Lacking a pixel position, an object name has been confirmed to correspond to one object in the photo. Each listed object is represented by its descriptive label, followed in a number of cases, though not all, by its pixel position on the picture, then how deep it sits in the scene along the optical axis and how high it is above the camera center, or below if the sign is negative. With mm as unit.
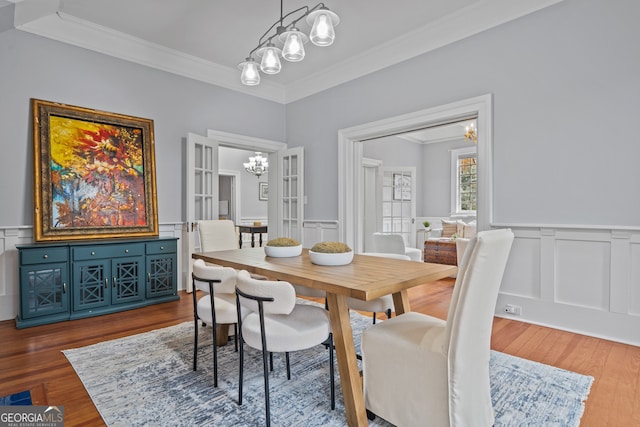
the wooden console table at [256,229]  7082 -373
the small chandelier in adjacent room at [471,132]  5922 +1372
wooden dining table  1569 -349
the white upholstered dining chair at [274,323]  1580 -591
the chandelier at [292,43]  2287 +1234
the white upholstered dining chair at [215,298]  1941 -591
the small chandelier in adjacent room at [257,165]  8383 +1169
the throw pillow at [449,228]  6979 -370
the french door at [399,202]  7215 +189
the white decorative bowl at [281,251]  2461 -293
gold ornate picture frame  3408 +423
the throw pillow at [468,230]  6477 -382
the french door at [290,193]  5199 +299
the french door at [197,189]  4309 +303
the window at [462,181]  7639 +673
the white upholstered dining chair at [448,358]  1370 -652
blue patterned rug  1713 -1047
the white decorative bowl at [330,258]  2088 -294
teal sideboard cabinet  3111 -666
